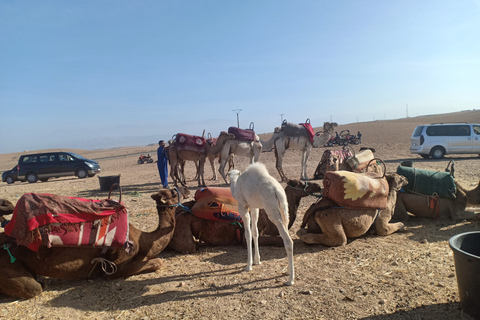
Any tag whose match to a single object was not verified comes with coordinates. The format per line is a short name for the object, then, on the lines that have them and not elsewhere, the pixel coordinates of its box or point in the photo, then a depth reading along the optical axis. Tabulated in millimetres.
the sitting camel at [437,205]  6188
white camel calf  4070
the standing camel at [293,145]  13730
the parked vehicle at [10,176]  19438
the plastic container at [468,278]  2936
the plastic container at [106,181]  12258
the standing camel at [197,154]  12836
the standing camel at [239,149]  13188
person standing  12930
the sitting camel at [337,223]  5152
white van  18000
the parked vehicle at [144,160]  30186
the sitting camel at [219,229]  5328
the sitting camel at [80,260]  3781
